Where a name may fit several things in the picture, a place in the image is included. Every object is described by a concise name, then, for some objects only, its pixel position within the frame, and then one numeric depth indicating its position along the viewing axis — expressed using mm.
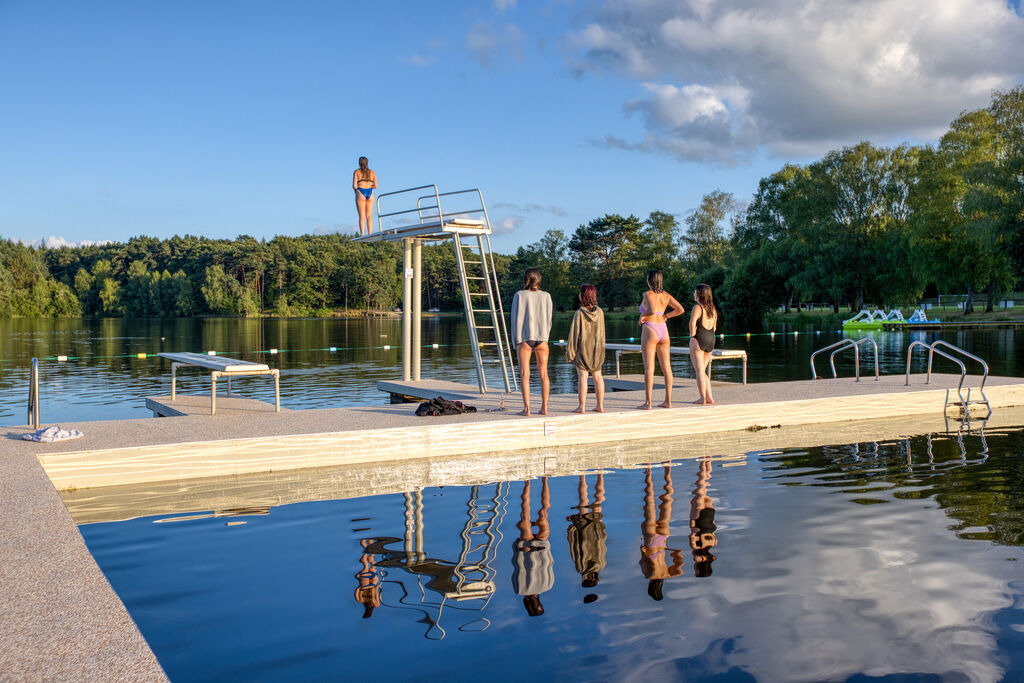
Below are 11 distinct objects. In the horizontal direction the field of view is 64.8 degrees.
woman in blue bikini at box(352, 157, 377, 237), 16609
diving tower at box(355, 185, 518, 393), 14820
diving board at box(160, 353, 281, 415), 11102
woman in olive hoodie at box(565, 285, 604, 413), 10828
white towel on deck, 9258
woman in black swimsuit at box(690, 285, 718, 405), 12070
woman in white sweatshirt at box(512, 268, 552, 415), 10766
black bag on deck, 11523
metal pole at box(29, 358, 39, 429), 9781
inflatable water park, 50375
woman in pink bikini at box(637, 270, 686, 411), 11594
